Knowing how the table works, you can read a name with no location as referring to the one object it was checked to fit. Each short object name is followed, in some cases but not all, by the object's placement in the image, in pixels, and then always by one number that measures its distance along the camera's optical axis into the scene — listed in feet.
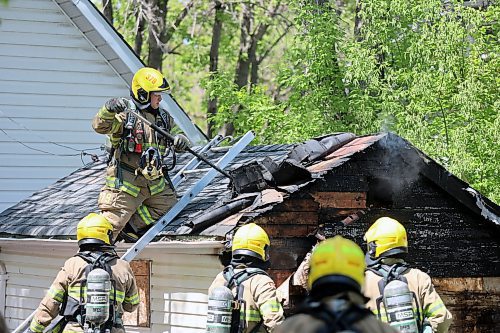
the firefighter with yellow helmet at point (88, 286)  51.23
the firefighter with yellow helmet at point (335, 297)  24.95
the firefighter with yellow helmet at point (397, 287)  44.50
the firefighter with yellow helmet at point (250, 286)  48.29
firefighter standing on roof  60.08
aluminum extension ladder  57.67
